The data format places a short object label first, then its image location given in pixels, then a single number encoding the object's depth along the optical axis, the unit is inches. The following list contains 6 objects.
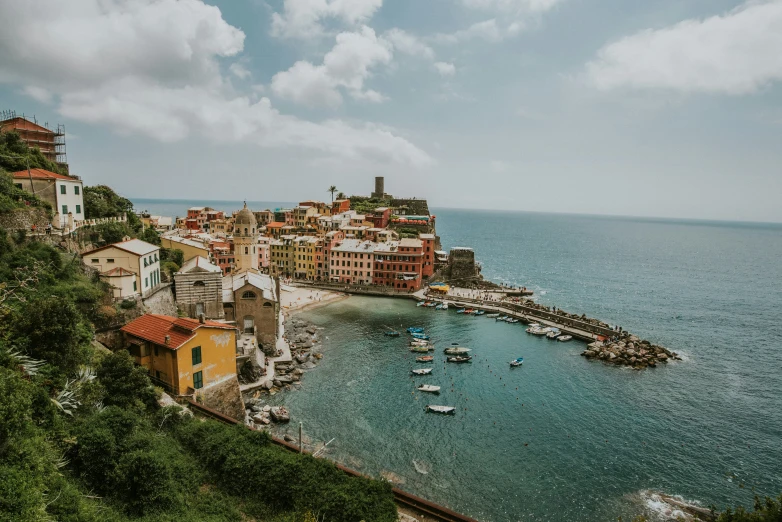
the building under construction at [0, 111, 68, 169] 2158.2
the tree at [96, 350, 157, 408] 866.8
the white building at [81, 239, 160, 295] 1405.0
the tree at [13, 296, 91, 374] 769.6
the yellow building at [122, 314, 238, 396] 1105.4
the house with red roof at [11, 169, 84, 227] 1547.7
